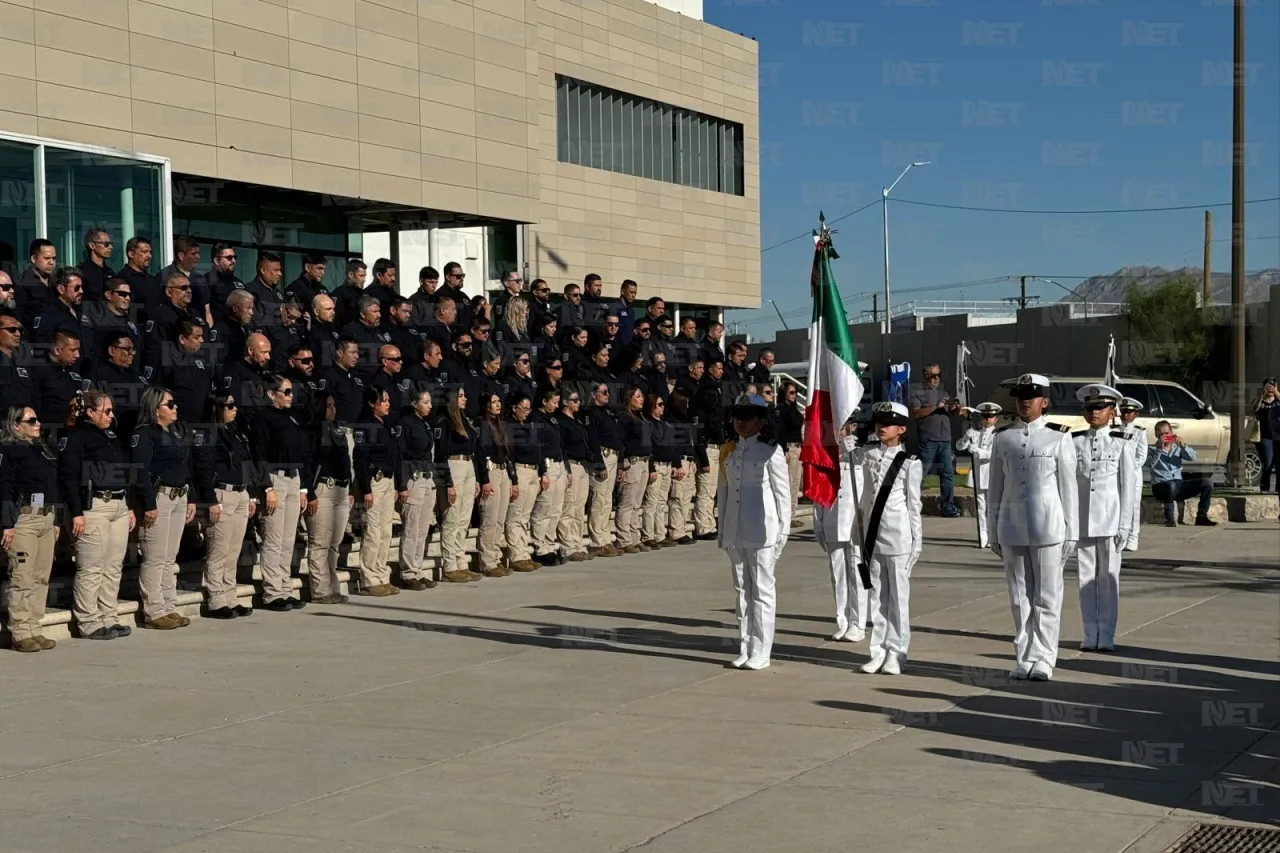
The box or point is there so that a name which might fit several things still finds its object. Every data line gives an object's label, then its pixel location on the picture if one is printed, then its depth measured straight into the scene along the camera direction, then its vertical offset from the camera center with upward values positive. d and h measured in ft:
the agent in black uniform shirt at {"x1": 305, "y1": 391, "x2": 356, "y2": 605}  48.24 -3.23
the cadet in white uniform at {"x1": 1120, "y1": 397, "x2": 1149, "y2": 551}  41.42 -1.78
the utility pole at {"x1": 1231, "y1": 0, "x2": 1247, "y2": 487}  89.30 +9.37
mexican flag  38.68 -0.30
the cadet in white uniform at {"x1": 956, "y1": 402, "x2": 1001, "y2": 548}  62.64 -2.59
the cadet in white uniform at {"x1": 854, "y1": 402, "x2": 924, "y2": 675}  35.55 -3.37
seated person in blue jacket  72.28 -4.47
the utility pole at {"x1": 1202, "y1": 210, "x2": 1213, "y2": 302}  174.90 +14.66
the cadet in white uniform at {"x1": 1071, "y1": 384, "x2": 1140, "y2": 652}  38.68 -3.22
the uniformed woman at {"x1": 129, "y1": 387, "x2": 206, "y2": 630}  42.27 -2.85
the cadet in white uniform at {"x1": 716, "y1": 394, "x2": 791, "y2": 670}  36.60 -3.22
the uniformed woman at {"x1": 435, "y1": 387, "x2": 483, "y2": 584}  53.11 -3.09
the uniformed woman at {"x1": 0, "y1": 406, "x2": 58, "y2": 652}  38.86 -3.11
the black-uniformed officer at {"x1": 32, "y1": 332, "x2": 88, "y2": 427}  41.14 +0.15
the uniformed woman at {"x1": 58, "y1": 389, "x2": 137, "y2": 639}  40.14 -3.01
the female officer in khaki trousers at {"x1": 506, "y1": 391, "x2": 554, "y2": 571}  56.59 -3.15
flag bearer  40.88 -4.56
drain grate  21.06 -6.22
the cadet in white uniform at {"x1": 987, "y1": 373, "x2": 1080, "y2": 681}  34.71 -2.98
